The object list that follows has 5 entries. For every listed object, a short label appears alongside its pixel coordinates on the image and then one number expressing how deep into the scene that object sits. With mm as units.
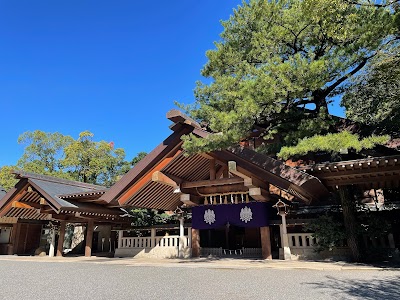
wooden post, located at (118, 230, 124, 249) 11971
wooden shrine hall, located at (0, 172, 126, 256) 11039
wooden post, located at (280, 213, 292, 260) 8599
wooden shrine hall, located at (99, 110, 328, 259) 7604
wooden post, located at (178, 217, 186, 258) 10453
